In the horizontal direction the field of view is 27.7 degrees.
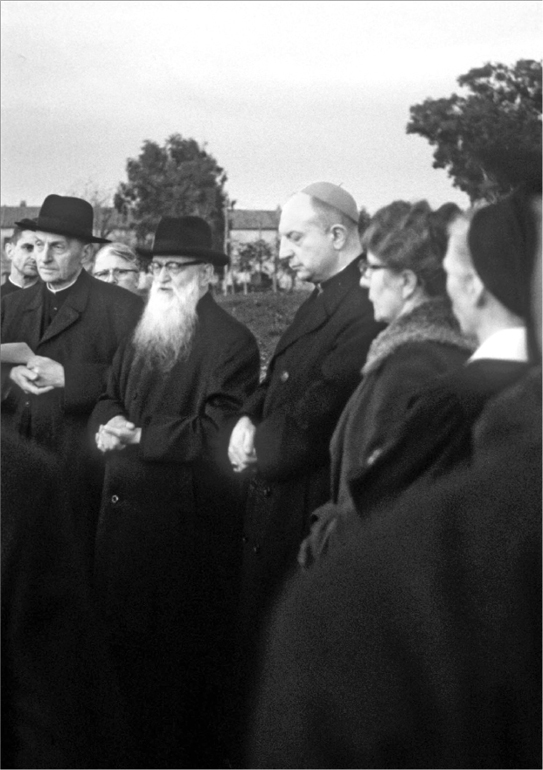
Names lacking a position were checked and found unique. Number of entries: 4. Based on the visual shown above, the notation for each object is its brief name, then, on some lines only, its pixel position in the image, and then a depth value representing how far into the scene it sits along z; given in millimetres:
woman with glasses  2656
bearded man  3312
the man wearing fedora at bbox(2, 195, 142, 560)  3498
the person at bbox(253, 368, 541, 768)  1275
